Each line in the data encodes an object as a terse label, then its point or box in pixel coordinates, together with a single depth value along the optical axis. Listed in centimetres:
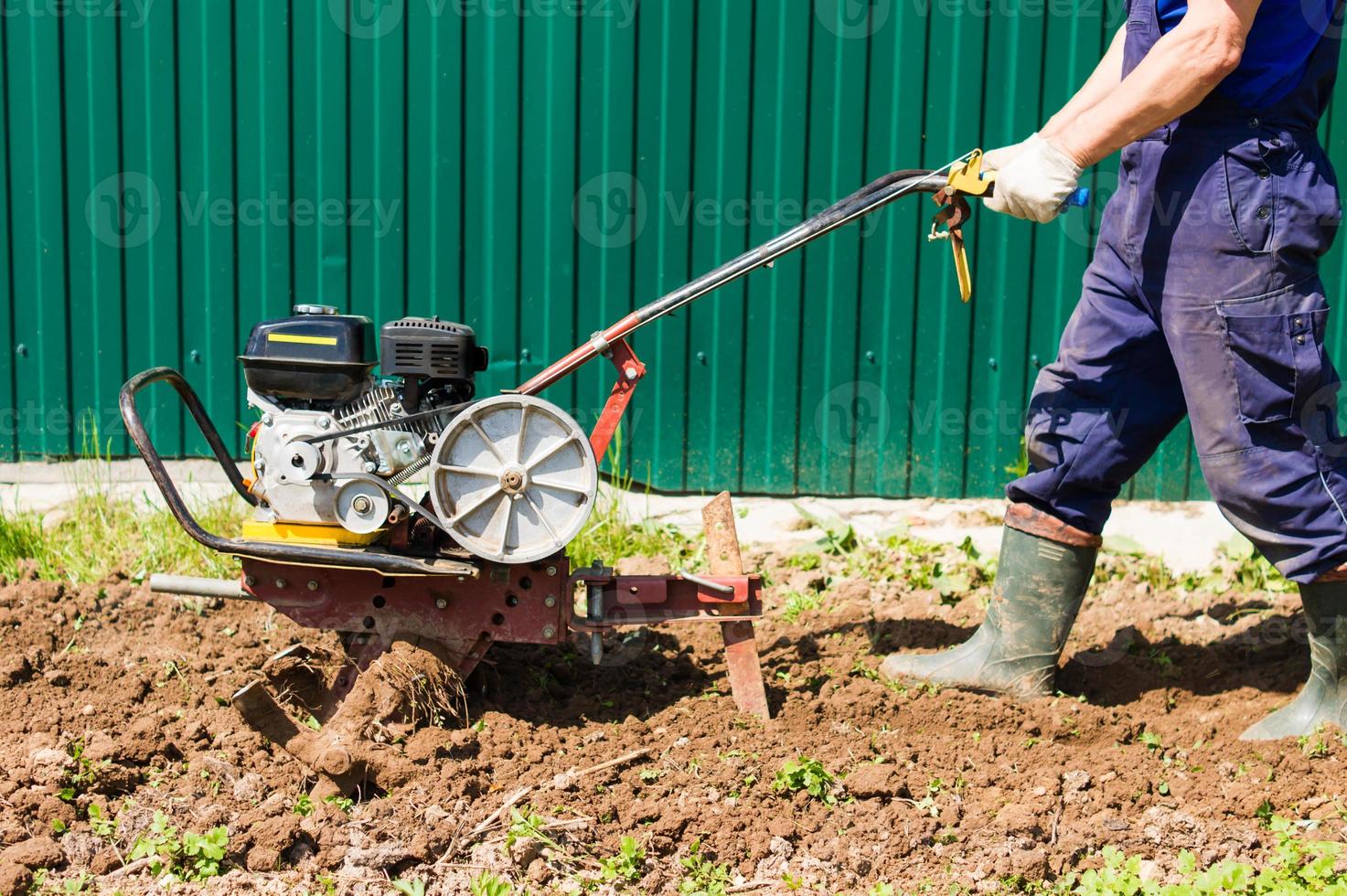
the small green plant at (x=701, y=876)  594
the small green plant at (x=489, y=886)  566
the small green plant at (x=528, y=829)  603
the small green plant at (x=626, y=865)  594
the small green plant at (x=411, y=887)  573
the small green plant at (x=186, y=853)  585
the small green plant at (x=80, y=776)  633
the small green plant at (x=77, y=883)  576
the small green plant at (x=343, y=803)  634
